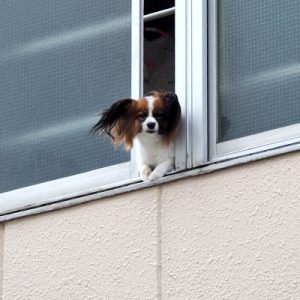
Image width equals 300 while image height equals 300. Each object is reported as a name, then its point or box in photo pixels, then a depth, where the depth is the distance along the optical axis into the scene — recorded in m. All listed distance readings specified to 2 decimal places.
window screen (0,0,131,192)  13.53
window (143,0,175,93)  13.30
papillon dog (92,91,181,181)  12.79
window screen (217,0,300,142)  12.45
